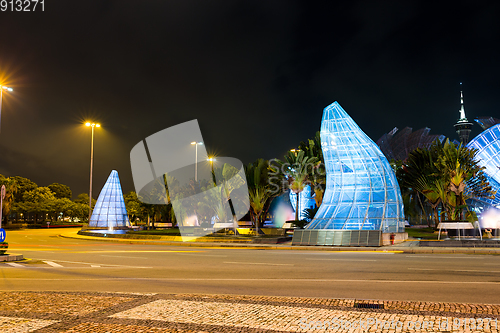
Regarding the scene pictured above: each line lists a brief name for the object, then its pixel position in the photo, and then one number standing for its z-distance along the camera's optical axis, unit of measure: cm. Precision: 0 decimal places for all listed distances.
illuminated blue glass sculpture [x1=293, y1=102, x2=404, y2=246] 2992
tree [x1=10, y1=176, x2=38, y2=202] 9749
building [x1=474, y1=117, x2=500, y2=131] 7812
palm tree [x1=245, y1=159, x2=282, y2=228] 4003
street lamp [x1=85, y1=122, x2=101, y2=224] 3826
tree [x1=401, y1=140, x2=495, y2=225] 3391
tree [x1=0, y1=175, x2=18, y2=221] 6694
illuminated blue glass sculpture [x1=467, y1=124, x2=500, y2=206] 5622
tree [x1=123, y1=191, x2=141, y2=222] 6097
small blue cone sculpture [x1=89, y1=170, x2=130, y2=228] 5269
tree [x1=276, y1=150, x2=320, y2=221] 4224
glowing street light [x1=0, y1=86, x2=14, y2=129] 2118
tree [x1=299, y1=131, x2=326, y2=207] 4246
